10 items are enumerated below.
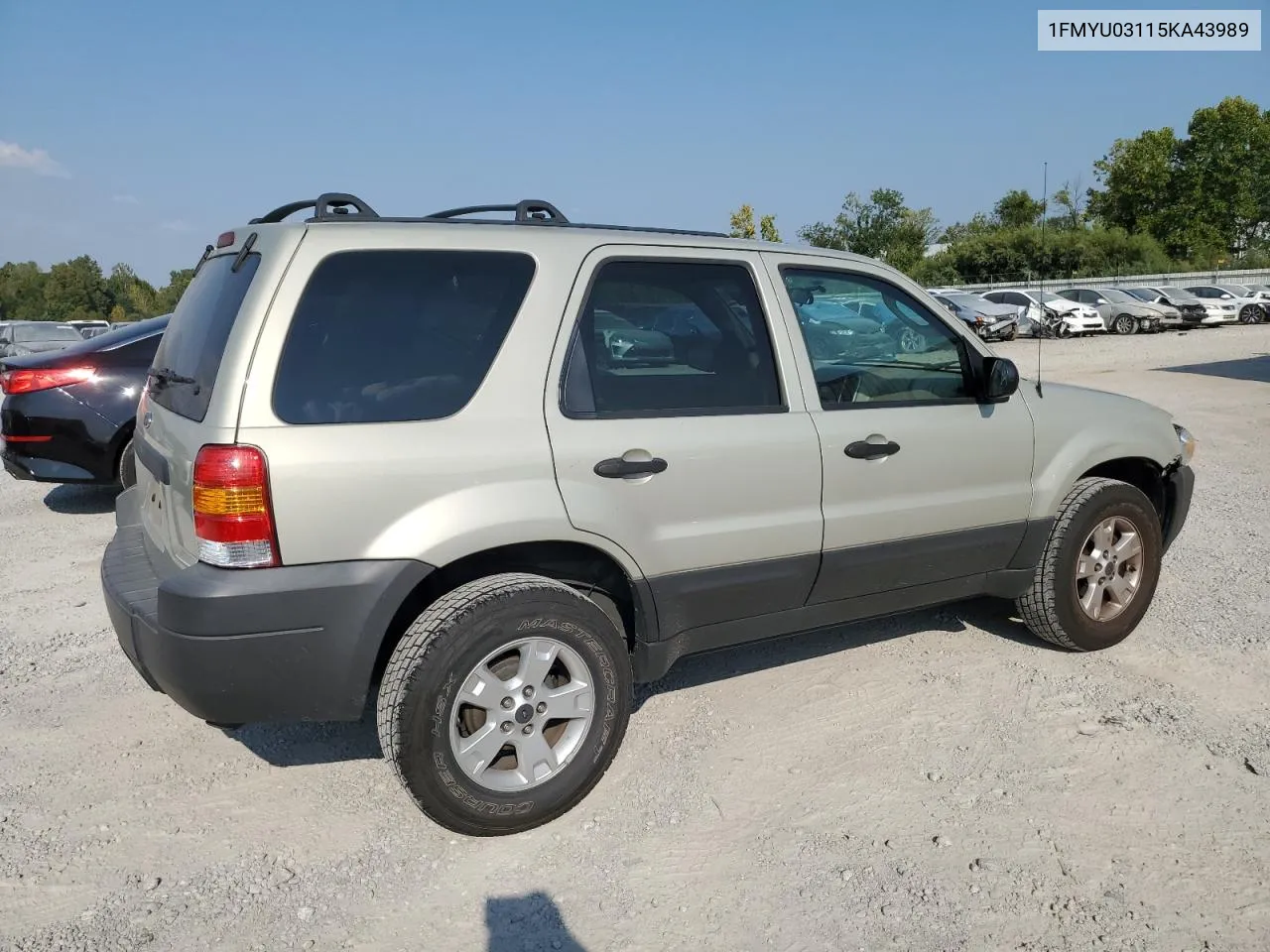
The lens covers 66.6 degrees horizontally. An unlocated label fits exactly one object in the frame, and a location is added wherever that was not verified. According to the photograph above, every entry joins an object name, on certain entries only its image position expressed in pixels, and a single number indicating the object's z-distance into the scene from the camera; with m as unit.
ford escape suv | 2.73
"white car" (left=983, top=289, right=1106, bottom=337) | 29.41
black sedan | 6.72
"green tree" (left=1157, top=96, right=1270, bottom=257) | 60.75
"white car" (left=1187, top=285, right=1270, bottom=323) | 33.22
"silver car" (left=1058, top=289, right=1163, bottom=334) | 30.80
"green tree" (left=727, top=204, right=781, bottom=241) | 53.53
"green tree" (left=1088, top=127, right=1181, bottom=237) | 63.22
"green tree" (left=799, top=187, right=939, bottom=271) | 63.94
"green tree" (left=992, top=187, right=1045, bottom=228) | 57.72
